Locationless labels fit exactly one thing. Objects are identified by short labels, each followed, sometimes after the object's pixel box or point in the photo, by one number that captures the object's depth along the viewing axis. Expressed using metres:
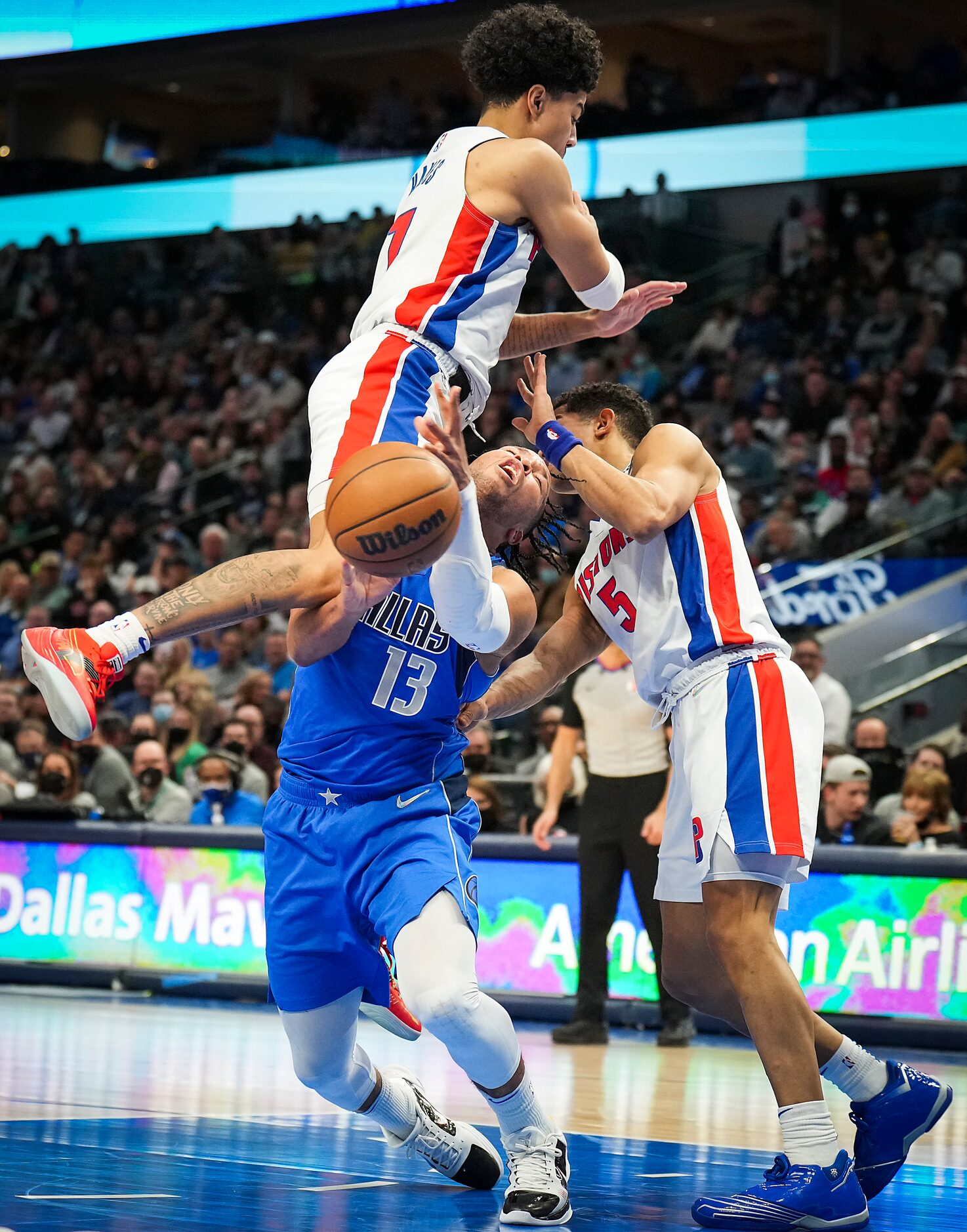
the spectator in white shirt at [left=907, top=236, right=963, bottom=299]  16.70
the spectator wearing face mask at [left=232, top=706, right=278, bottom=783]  11.69
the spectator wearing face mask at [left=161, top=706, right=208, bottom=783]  12.26
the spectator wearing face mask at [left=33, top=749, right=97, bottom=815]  11.38
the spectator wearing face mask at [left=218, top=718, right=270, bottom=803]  11.08
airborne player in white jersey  4.33
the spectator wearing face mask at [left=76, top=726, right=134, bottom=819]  11.49
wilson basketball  3.86
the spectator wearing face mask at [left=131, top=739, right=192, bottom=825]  11.07
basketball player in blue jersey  4.11
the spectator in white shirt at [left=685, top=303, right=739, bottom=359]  17.64
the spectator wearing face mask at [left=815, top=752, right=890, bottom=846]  9.45
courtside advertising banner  8.80
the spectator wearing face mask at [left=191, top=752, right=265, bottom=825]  10.89
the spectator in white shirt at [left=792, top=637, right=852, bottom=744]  10.95
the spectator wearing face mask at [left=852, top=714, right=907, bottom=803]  10.56
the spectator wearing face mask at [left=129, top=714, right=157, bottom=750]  12.41
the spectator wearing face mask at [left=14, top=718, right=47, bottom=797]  12.59
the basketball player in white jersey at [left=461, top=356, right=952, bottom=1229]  4.29
